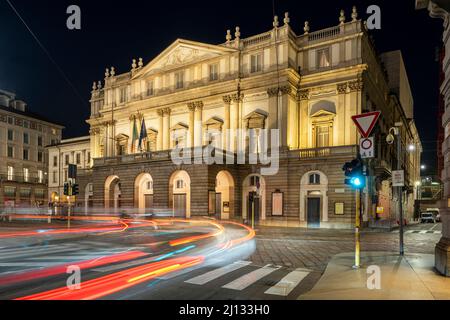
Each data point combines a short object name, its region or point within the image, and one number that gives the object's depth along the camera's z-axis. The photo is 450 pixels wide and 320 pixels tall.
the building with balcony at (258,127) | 34.72
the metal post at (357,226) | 10.99
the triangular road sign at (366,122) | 10.42
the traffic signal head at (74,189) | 24.39
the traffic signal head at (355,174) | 11.17
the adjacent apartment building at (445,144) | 10.09
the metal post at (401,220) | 14.37
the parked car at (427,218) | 52.83
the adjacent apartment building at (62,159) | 62.94
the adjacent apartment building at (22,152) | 70.84
